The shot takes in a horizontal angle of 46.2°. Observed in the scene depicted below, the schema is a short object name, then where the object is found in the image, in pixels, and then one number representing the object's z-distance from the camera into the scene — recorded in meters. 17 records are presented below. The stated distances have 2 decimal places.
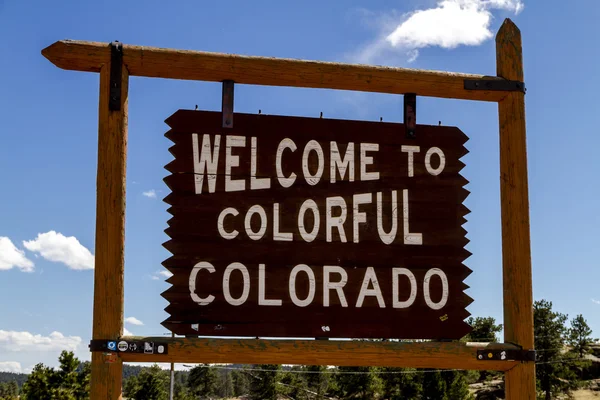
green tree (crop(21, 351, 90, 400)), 56.47
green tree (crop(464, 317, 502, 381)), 65.31
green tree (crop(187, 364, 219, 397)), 82.80
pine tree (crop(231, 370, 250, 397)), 137.49
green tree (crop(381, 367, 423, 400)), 58.25
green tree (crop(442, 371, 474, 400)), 51.59
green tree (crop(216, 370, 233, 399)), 157.38
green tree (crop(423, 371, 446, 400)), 52.25
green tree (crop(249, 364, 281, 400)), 72.19
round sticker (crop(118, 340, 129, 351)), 6.13
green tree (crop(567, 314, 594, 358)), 69.38
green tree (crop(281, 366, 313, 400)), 76.21
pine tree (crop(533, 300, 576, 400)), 57.84
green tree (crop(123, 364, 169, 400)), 66.08
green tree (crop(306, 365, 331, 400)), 71.44
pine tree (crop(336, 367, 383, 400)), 61.47
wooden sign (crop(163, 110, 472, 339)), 6.46
